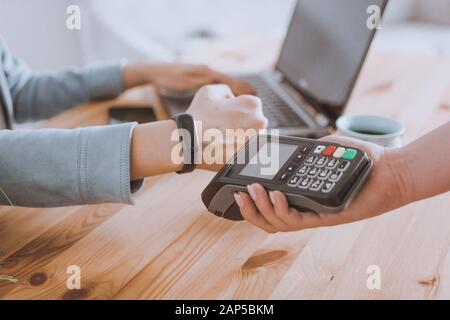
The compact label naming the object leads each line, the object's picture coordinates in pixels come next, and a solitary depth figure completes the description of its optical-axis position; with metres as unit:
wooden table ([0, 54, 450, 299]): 0.52
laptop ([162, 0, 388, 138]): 0.82
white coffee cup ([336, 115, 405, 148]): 0.72
